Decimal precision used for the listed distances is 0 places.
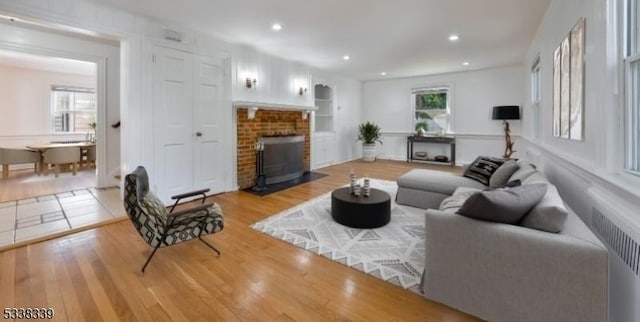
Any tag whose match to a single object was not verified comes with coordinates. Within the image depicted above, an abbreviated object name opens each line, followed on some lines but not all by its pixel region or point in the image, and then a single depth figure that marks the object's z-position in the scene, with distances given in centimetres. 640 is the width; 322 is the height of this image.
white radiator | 134
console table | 745
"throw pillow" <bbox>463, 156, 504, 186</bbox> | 358
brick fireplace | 501
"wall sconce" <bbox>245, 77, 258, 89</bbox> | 503
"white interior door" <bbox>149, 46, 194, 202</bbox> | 382
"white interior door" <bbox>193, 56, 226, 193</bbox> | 430
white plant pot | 830
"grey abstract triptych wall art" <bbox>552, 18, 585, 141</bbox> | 223
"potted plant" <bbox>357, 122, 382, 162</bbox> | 826
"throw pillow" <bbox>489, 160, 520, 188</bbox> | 324
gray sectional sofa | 142
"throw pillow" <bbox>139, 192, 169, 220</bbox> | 229
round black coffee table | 309
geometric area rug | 229
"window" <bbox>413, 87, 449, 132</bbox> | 775
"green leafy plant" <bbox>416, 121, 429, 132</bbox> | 802
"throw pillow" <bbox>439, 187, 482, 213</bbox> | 240
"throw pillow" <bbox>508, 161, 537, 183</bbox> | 277
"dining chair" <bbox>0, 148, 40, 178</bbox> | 539
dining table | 574
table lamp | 607
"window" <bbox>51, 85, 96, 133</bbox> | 721
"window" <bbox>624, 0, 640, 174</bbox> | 152
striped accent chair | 223
